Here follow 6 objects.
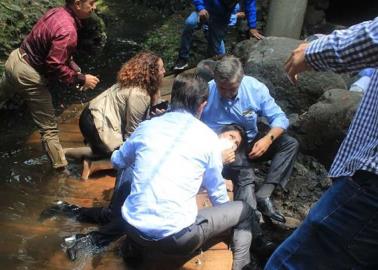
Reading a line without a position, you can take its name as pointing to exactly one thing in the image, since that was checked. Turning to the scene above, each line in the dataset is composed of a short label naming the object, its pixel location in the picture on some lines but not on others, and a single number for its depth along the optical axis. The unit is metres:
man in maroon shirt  4.62
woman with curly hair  4.64
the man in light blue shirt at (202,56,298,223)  4.59
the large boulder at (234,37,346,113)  6.77
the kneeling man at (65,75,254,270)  3.07
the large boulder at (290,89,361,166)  5.73
